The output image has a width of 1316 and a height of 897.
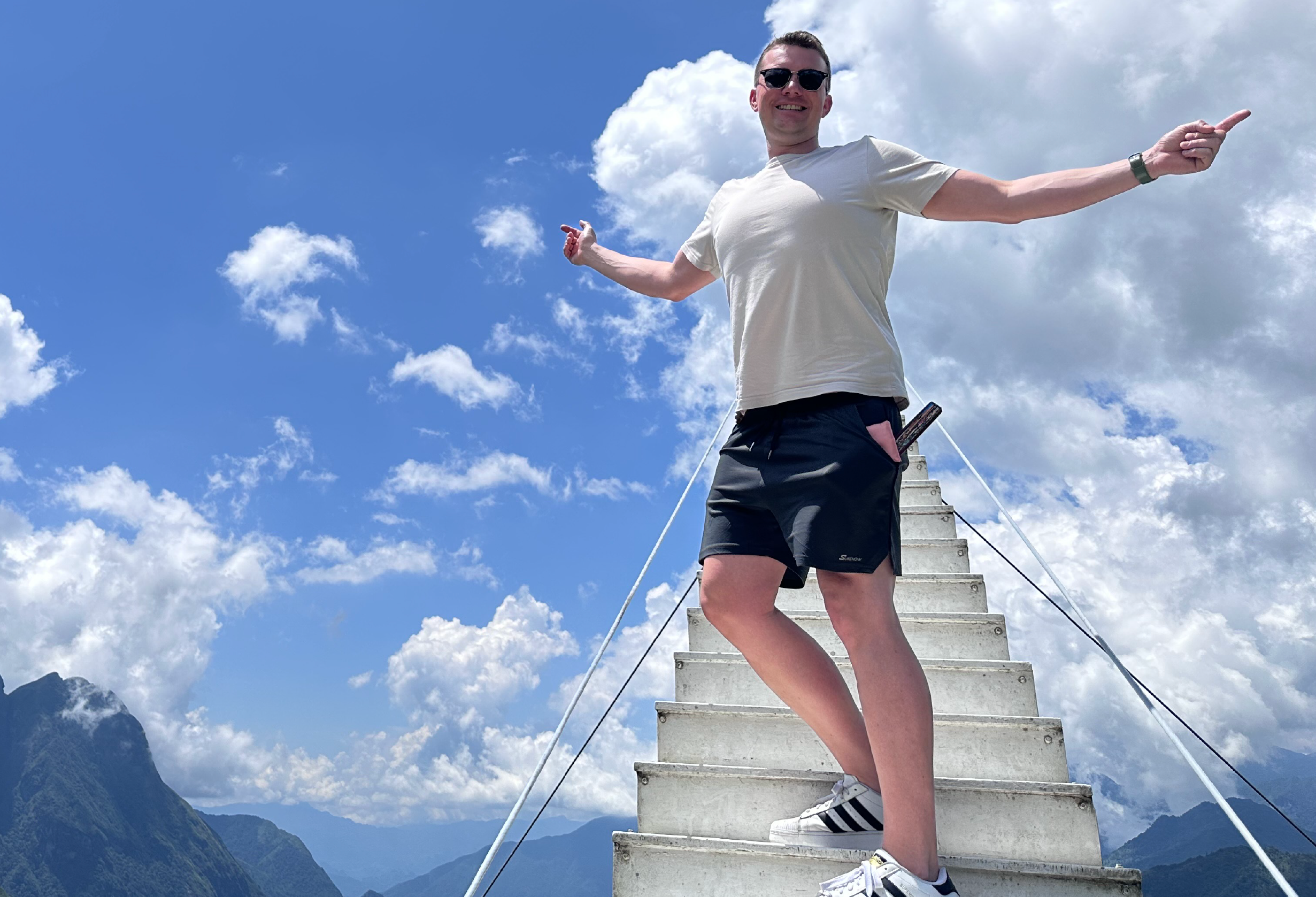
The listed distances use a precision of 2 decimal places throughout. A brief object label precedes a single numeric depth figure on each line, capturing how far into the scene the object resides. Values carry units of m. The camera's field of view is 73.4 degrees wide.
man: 1.66
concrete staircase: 1.96
